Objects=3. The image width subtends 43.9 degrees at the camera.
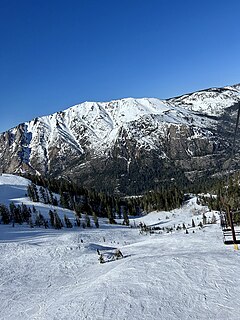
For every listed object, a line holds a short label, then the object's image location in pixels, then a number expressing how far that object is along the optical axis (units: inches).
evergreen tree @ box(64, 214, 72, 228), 4798.5
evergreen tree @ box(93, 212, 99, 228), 4990.7
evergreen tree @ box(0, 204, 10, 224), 4695.9
